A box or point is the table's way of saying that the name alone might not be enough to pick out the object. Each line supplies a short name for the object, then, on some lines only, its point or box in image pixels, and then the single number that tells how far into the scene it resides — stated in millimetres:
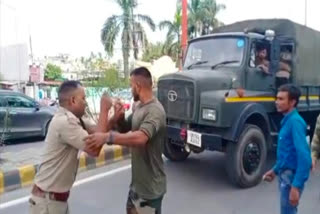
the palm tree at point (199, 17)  32759
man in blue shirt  2912
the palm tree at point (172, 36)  33272
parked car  9234
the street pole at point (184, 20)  12489
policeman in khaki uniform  2480
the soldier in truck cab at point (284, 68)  6531
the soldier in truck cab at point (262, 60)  6285
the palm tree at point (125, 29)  29422
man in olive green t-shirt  2584
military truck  5445
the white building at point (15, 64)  22172
